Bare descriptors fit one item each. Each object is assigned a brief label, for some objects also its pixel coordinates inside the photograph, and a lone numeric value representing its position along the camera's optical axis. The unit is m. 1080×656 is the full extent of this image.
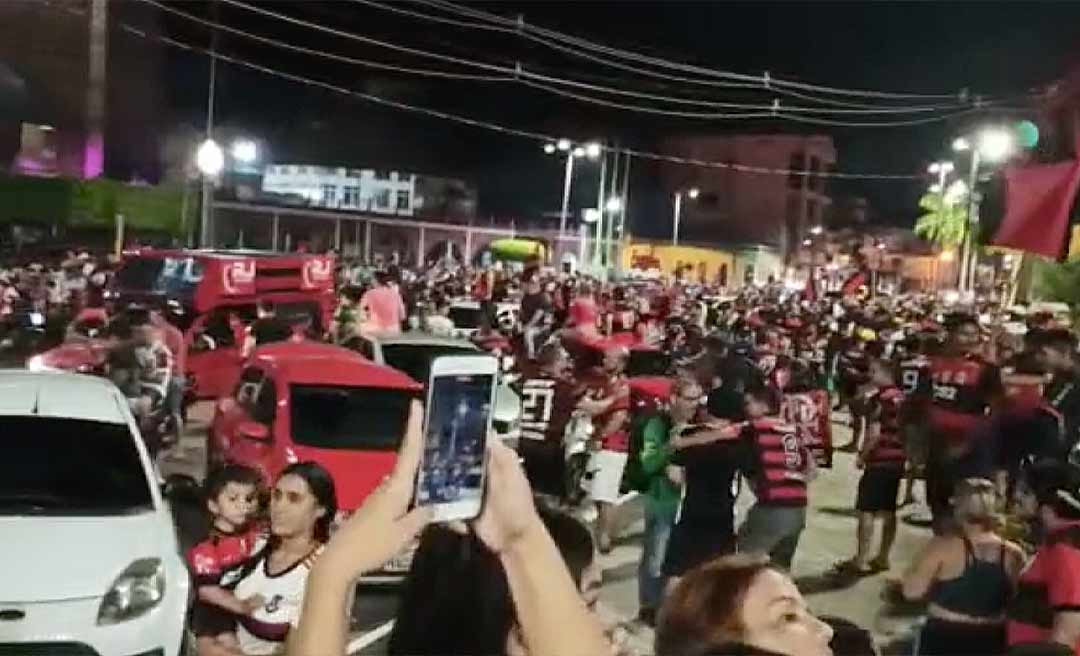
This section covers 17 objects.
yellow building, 62.97
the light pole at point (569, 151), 48.73
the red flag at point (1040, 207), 6.52
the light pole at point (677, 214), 69.54
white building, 63.19
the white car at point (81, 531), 6.00
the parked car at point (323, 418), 9.11
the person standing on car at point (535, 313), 18.69
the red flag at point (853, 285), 35.97
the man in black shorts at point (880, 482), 10.27
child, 4.76
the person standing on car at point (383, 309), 17.11
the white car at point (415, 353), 11.54
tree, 55.03
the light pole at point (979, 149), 21.41
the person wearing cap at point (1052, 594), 5.09
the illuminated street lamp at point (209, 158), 23.77
